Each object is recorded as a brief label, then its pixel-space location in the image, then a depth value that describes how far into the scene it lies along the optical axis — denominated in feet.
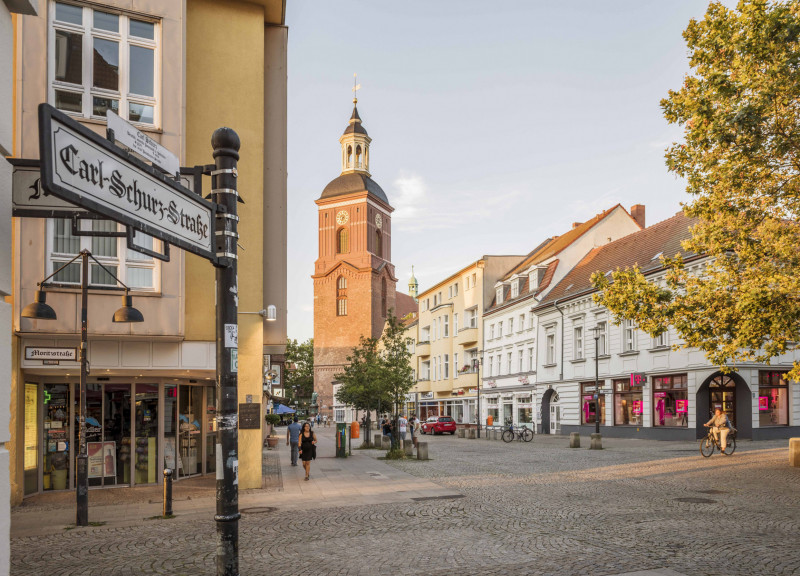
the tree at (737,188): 49.32
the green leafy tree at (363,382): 107.45
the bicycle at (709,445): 77.26
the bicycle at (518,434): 127.44
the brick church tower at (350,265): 314.55
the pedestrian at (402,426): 98.36
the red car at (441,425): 166.81
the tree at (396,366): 106.22
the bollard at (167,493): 40.91
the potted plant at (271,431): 122.52
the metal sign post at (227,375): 16.94
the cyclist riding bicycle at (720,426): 77.56
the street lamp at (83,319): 37.19
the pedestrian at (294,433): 92.31
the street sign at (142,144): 13.78
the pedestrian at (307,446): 62.23
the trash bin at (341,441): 93.35
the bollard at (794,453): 63.93
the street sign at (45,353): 46.88
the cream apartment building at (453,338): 191.11
